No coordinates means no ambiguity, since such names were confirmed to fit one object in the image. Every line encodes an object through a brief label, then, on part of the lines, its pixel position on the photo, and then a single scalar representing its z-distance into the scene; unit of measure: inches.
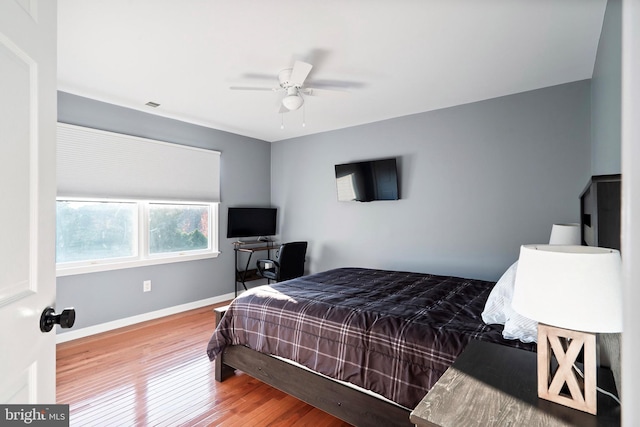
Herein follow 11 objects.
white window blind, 120.8
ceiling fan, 93.0
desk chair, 158.6
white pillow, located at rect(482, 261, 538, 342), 58.2
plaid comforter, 63.7
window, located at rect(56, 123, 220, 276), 122.6
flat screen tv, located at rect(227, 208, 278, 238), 177.0
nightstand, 36.1
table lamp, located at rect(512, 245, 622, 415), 32.6
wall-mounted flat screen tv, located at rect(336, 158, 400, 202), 152.0
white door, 29.5
